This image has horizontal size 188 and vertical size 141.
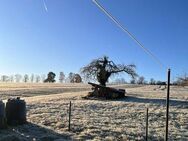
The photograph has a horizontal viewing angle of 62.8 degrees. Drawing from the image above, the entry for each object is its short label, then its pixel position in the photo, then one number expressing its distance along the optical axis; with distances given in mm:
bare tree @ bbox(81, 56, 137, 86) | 17363
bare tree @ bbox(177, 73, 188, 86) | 23305
